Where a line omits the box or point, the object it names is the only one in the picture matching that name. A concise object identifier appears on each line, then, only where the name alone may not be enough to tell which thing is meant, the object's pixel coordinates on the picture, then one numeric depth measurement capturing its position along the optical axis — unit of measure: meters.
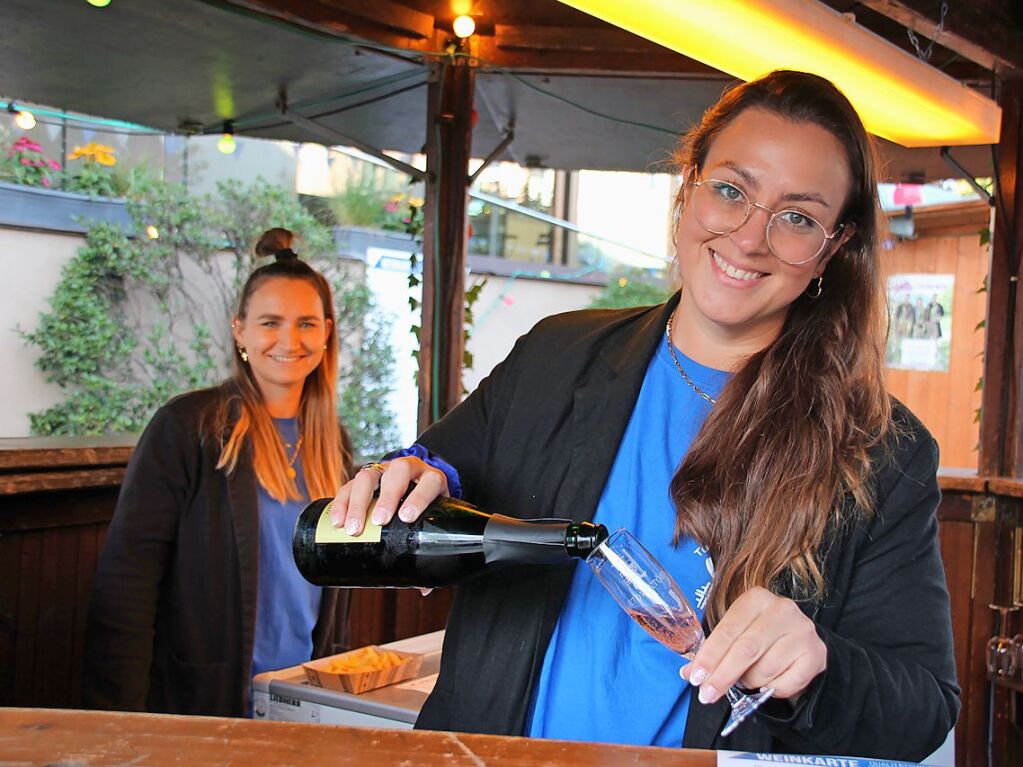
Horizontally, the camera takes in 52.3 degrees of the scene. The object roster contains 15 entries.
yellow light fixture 1.83
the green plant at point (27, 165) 4.03
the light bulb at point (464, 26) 3.01
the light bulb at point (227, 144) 4.02
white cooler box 1.74
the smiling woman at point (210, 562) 2.22
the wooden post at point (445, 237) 3.31
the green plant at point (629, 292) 7.45
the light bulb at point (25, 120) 3.55
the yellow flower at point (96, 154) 4.50
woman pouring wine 1.13
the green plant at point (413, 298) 3.48
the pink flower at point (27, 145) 4.11
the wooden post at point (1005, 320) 3.61
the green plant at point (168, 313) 4.51
